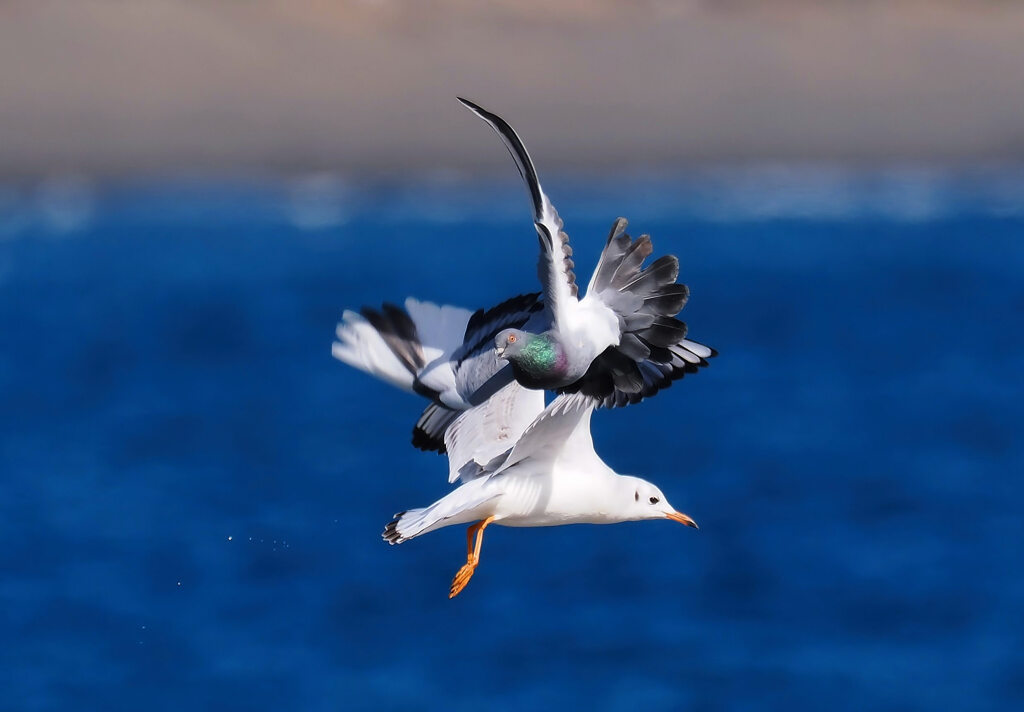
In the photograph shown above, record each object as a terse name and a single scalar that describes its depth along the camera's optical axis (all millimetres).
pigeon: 14453
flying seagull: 15773
